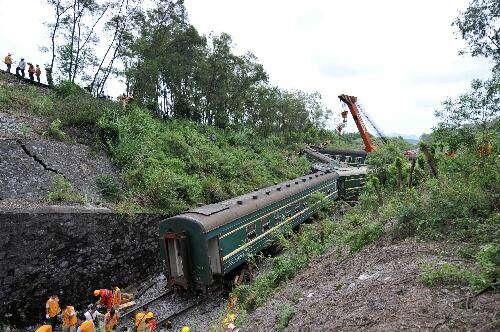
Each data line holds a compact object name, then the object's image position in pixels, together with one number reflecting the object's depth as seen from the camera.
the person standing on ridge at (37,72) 22.05
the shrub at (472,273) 5.38
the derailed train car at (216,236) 10.39
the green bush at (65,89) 20.36
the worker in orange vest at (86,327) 7.83
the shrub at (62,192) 12.16
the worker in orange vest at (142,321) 8.24
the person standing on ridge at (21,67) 21.52
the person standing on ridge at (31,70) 21.89
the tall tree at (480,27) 9.27
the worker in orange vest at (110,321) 8.96
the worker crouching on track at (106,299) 9.69
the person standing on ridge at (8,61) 21.70
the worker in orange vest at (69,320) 8.85
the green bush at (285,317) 6.61
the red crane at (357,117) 27.95
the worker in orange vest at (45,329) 7.32
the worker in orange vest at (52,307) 9.29
